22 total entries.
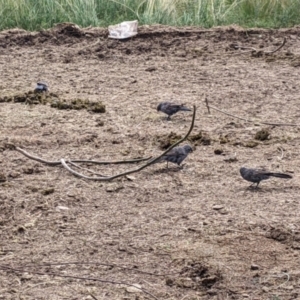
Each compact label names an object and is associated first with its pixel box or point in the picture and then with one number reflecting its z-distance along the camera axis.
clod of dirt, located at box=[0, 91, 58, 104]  14.53
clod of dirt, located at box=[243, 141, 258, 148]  12.41
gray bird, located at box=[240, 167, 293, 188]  10.61
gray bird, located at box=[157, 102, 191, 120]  13.38
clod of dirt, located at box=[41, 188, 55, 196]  10.67
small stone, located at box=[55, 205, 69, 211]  10.27
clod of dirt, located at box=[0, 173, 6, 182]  11.10
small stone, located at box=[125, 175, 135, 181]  11.15
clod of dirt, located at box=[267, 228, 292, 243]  9.31
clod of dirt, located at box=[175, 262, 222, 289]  8.50
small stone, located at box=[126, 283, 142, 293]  8.36
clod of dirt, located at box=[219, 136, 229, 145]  12.52
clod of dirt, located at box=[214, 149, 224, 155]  12.10
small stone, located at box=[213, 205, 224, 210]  10.13
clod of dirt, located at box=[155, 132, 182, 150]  12.40
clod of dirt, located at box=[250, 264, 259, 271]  8.72
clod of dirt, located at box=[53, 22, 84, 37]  18.46
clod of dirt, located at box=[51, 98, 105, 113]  14.00
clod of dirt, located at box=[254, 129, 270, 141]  12.69
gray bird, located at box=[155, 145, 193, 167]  11.27
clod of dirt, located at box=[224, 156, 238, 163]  11.84
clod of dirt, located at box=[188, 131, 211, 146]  12.52
